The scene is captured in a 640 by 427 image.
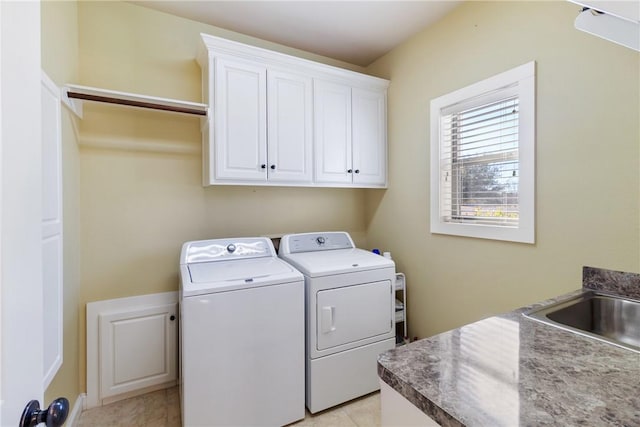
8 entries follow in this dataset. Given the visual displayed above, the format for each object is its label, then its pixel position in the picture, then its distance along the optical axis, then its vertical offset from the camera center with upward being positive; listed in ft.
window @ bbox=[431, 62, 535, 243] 5.50 +1.07
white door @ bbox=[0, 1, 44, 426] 1.57 -0.01
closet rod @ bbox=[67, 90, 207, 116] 5.50 +2.17
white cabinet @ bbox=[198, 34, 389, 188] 6.50 +2.19
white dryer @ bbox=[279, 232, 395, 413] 6.11 -2.49
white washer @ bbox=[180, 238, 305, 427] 5.11 -2.50
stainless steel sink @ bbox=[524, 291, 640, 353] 3.88 -1.46
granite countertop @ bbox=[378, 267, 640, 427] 1.96 -1.36
